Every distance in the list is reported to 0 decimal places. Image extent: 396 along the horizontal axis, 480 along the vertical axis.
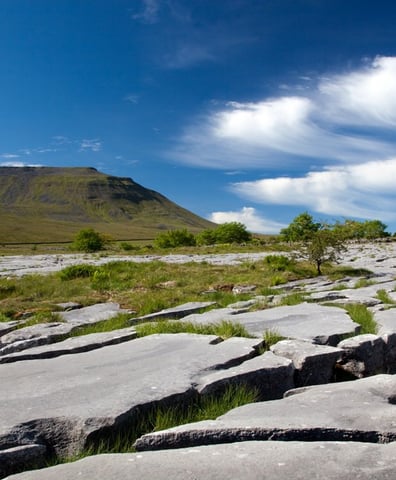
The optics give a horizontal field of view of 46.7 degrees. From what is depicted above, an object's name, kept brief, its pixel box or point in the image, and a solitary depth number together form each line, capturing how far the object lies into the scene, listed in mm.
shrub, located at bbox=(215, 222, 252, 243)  93500
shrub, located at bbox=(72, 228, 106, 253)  62938
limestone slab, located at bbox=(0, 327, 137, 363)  6902
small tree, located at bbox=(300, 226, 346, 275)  22750
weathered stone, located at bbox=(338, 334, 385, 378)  6386
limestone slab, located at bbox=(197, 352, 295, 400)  5090
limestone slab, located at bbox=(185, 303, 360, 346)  7324
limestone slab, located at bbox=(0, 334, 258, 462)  3969
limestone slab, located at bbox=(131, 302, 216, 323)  10711
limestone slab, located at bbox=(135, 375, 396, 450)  3738
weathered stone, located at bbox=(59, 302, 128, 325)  10612
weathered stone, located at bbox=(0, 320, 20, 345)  9841
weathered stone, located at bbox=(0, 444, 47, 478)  3502
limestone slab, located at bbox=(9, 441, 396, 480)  2967
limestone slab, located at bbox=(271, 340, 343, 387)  5805
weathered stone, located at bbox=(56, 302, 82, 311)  12852
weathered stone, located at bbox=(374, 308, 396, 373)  6996
